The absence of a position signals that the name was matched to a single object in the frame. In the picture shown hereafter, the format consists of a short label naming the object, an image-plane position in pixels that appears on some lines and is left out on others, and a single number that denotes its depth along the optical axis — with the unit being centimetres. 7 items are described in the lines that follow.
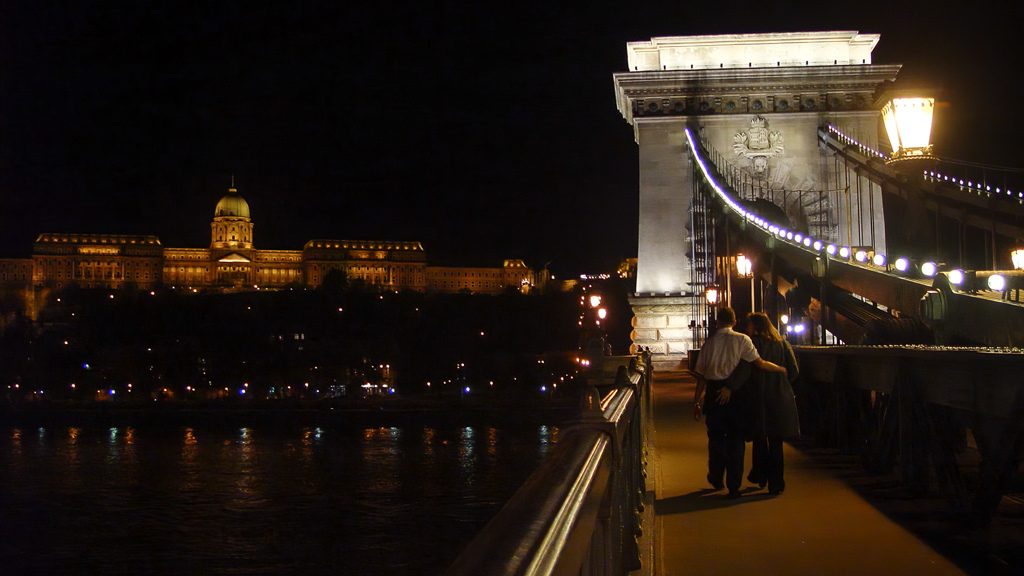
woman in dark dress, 691
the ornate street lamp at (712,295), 2252
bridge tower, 2630
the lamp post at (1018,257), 1543
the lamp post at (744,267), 1822
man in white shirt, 686
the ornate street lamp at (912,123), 772
